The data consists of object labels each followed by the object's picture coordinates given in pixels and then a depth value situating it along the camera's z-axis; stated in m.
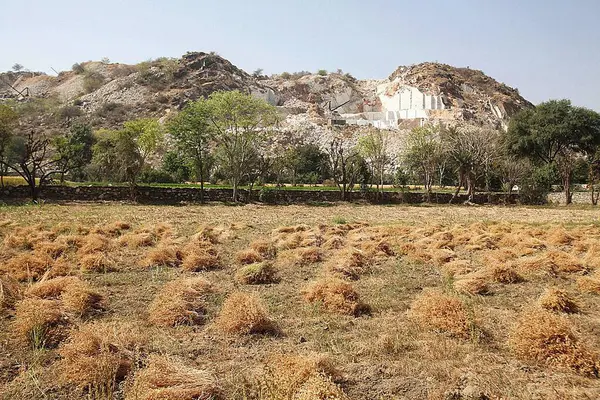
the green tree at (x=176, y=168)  54.31
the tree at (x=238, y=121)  34.66
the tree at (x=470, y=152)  41.06
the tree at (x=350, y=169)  38.69
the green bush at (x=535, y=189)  41.84
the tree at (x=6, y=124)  34.61
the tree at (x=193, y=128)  35.78
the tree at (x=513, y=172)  42.06
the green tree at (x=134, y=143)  33.44
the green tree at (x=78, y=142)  45.47
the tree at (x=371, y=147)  47.78
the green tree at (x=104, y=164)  43.38
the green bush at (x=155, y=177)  47.01
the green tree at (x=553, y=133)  54.16
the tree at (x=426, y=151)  42.69
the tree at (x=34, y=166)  29.06
